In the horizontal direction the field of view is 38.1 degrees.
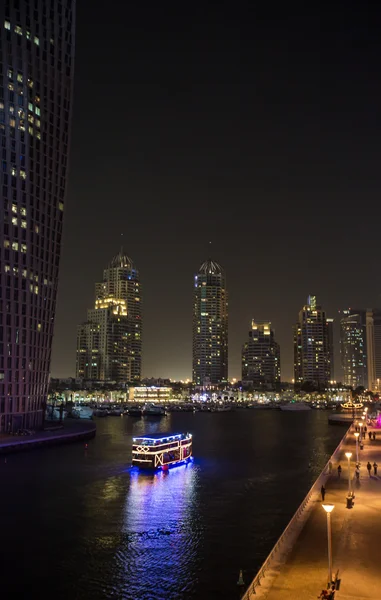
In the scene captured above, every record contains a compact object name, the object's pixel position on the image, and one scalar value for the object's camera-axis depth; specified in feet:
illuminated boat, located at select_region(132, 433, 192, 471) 260.21
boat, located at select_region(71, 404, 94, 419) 603.67
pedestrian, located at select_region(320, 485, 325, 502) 147.33
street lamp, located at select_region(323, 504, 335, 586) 82.40
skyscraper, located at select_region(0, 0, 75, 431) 348.59
